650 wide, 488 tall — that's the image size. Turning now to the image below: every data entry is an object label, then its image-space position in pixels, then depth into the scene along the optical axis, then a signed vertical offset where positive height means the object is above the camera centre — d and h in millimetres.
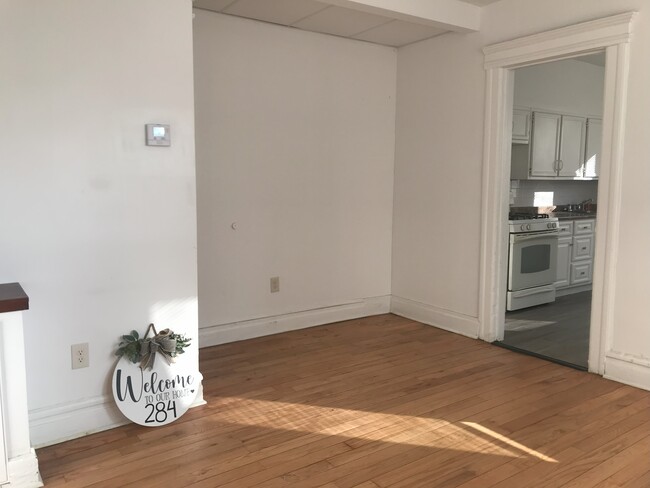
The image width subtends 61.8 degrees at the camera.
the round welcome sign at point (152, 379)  2652 -962
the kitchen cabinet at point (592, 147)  6051 +466
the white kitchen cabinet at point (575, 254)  5539 -689
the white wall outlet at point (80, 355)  2586 -811
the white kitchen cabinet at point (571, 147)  5785 +450
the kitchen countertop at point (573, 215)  5701 -290
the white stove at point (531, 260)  4906 -665
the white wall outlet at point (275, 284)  4246 -760
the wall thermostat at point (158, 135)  2676 +253
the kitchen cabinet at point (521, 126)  5324 +609
